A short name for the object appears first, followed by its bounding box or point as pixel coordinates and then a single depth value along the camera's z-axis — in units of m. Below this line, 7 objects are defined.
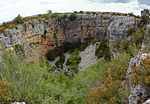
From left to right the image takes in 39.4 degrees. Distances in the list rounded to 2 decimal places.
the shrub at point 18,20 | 37.63
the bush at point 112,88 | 15.75
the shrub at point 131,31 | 34.41
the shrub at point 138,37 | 30.07
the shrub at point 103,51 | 36.53
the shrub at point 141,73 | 13.71
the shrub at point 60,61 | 39.23
